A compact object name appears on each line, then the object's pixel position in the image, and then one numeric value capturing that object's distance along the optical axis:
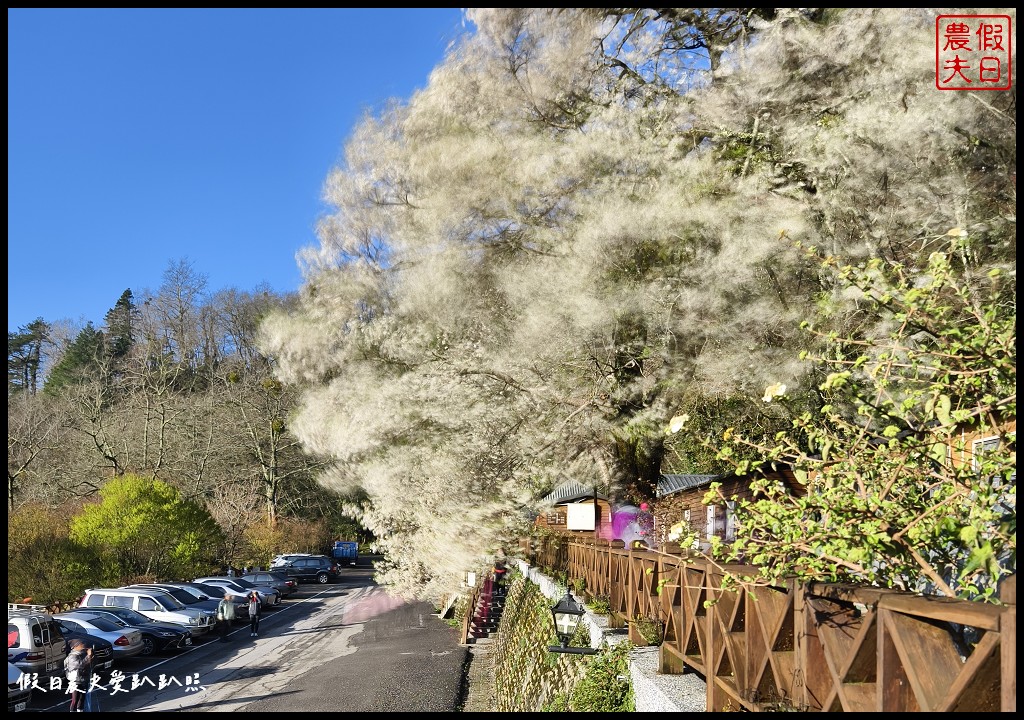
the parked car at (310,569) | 37.69
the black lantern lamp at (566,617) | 8.52
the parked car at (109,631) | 16.38
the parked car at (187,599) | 22.34
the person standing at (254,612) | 21.09
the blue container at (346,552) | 48.12
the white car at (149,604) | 20.19
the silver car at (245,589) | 26.52
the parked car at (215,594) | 23.84
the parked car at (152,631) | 17.92
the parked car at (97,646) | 15.62
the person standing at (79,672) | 11.80
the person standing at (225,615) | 20.83
